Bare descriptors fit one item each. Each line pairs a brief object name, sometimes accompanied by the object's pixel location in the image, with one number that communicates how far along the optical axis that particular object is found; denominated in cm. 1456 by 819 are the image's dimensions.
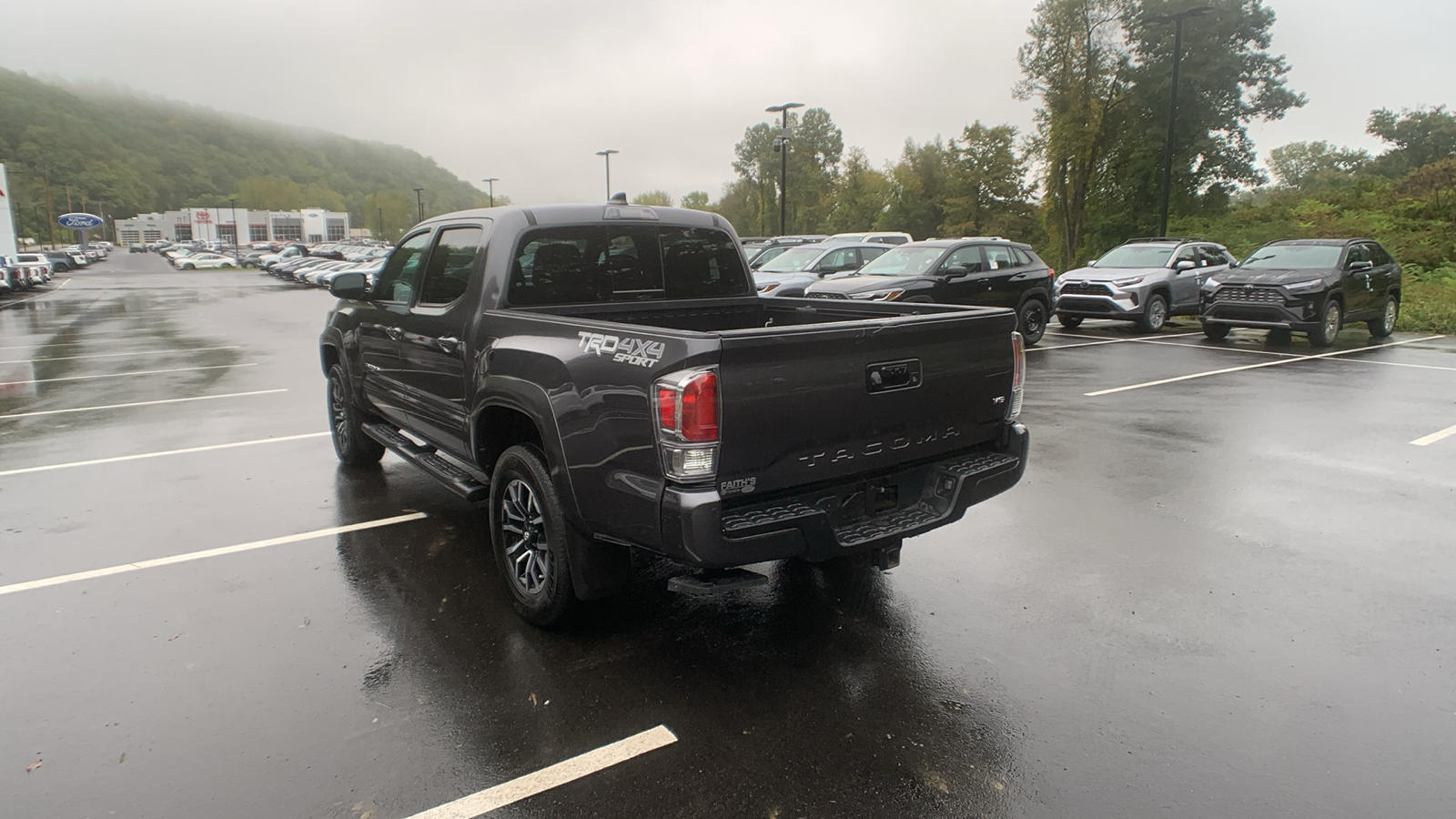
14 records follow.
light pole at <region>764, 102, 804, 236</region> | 3183
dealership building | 14938
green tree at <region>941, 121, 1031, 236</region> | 5712
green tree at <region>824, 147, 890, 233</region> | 7469
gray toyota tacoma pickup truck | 319
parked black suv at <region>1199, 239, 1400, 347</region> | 1395
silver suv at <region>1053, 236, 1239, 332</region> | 1652
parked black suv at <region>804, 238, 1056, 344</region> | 1327
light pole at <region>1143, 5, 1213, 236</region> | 2336
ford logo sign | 9306
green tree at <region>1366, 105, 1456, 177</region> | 4262
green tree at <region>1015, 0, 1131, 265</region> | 3809
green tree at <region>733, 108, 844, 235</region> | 9250
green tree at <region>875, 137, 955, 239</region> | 7206
